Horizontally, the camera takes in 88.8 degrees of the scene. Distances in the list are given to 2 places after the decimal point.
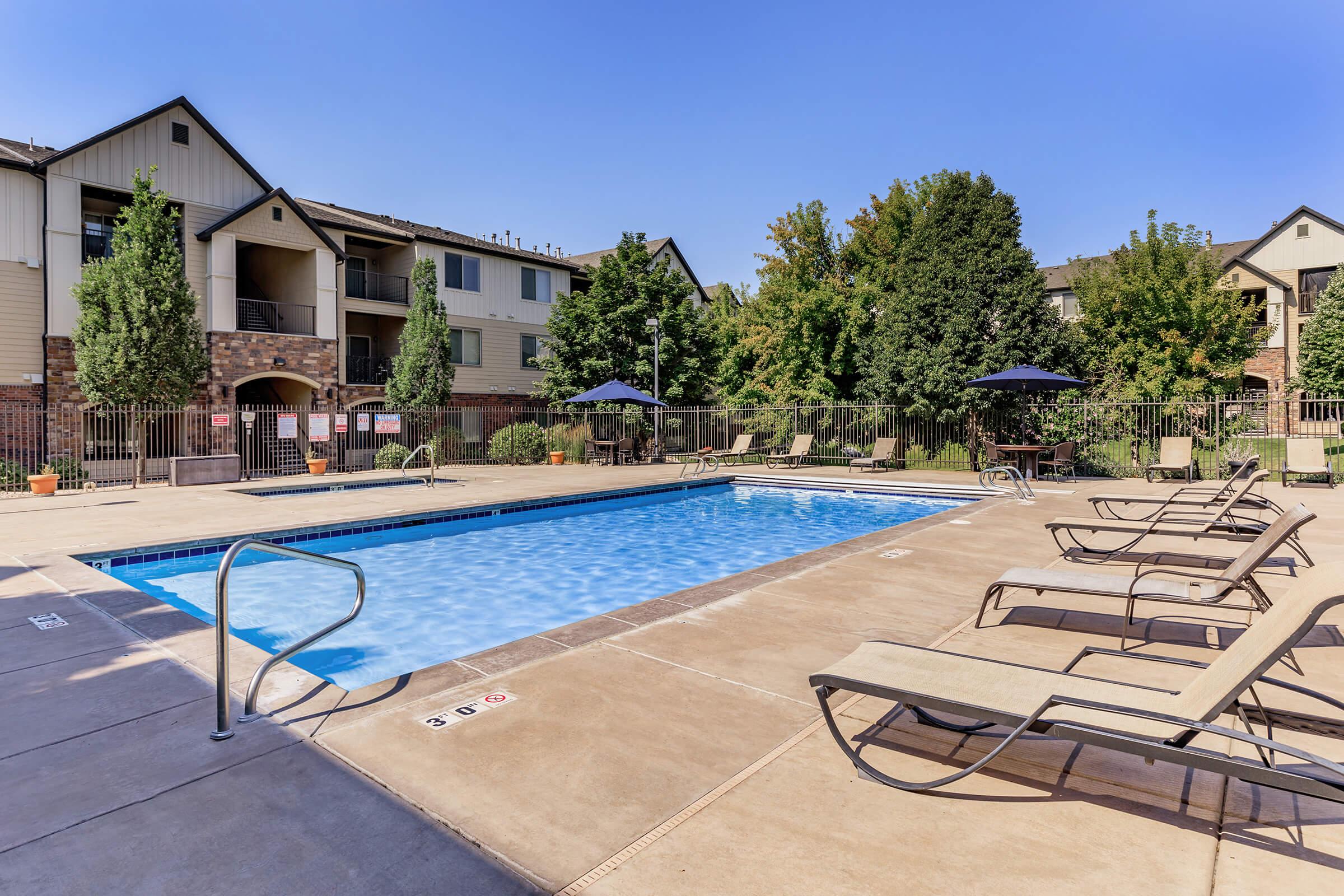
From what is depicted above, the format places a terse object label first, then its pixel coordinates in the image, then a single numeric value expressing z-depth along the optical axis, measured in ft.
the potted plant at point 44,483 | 44.32
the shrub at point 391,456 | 65.98
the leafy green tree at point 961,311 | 64.39
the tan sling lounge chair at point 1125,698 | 7.23
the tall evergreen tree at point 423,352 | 70.79
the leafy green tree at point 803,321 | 82.12
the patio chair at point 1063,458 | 51.24
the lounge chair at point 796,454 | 66.69
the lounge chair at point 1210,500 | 24.35
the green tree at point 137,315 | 51.85
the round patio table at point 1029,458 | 53.31
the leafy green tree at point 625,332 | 82.89
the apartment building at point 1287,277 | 105.09
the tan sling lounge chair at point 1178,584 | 13.82
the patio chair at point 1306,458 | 45.11
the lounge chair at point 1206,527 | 19.42
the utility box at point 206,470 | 50.75
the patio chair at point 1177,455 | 47.90
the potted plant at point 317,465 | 60.34
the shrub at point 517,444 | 72.02
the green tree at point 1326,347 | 83.71
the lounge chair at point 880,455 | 59.52
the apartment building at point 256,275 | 58.44
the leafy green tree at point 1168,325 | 65.62
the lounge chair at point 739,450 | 66.85
